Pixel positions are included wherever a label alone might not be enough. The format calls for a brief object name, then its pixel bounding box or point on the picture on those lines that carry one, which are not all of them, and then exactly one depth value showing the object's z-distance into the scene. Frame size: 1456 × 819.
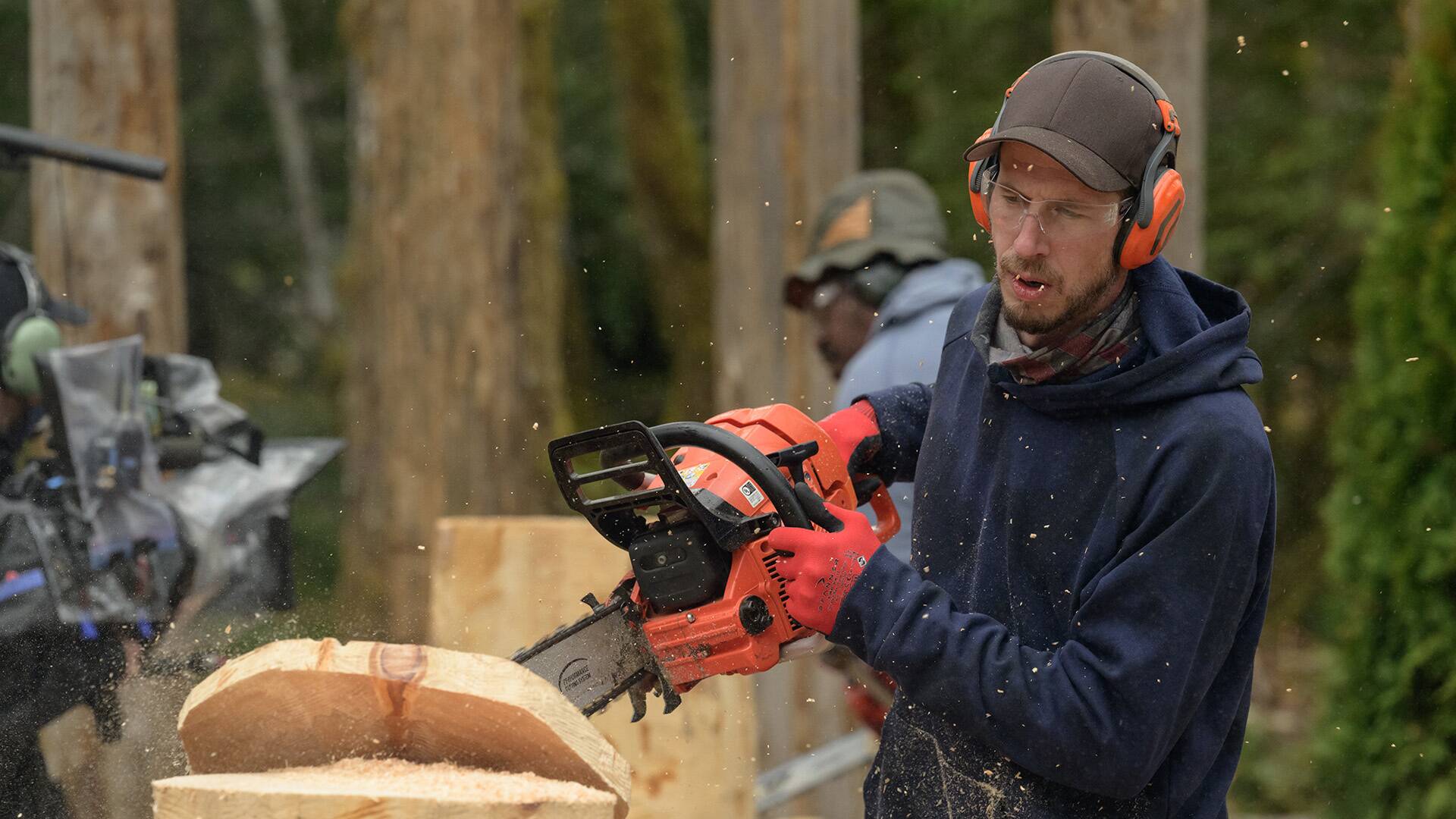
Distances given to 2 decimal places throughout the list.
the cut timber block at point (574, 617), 7.52
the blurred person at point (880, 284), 7.92
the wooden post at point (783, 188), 12.39
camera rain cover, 6.87
